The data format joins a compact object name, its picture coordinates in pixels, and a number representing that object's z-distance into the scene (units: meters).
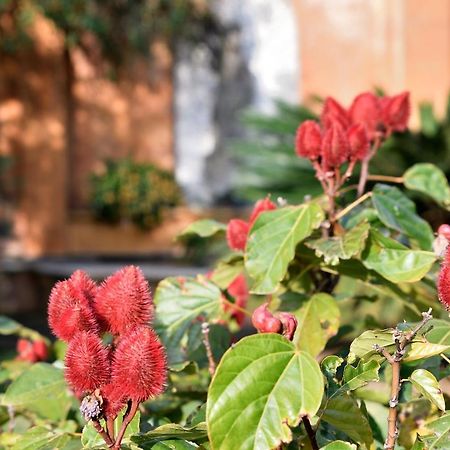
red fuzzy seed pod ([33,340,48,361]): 1.20
